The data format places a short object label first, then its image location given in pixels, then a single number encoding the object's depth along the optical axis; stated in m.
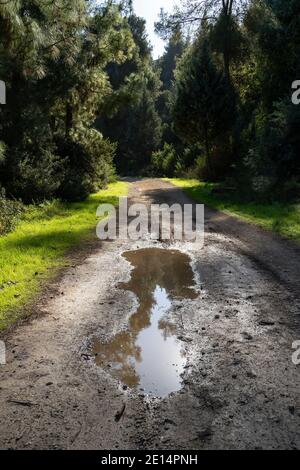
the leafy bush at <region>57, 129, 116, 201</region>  18.53
